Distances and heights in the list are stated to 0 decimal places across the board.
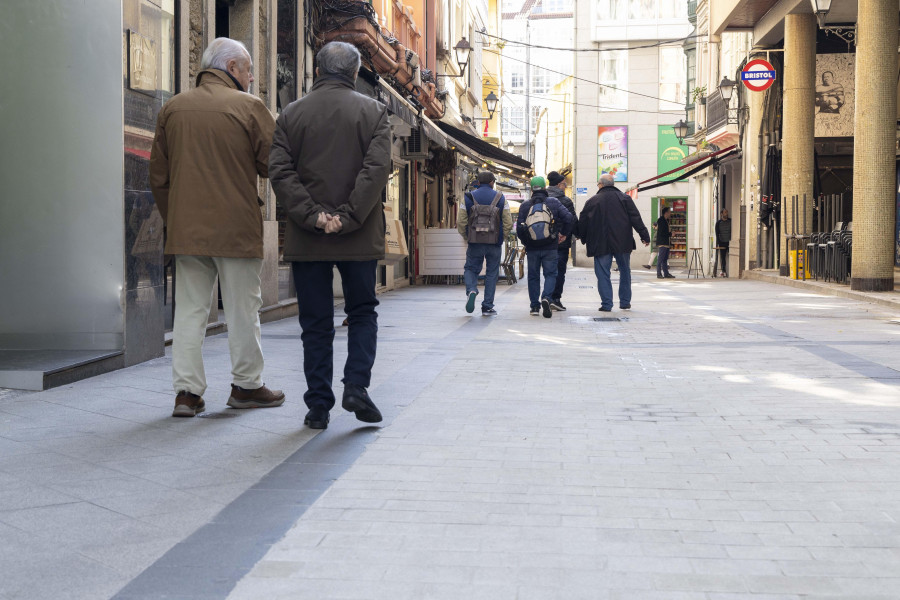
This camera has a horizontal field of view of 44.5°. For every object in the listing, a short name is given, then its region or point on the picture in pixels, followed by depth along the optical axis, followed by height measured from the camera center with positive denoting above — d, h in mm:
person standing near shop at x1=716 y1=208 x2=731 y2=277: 29891 +537
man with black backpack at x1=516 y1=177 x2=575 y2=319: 13219 +181
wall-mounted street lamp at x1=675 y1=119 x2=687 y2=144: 37469 +4135
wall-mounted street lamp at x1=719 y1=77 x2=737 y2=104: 28438 +4227
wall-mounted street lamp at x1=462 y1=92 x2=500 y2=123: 34062 +4613
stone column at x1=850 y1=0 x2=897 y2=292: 16734 +1616
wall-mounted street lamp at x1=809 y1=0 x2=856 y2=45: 18094 +4002
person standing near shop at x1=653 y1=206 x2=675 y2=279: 27922 +155
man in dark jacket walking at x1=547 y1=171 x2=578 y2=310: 14055 +77
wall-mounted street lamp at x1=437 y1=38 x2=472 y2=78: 28719 +5233
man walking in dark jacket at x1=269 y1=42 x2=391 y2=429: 5305 +177
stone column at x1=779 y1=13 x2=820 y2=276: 22391 +2986
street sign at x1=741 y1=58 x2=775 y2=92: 24078 +3860
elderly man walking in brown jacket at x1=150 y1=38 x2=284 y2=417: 5699 +233
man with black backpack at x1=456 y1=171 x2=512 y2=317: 13219 +222
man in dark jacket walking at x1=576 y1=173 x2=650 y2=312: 14375 +276
